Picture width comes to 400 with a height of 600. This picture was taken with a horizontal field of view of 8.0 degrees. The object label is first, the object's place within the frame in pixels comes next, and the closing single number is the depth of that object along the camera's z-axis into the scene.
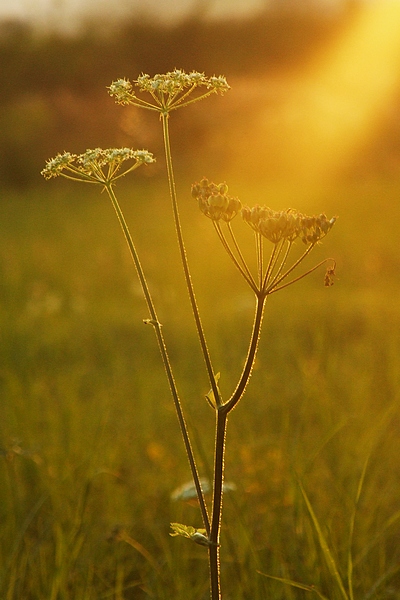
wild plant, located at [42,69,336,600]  2.16
